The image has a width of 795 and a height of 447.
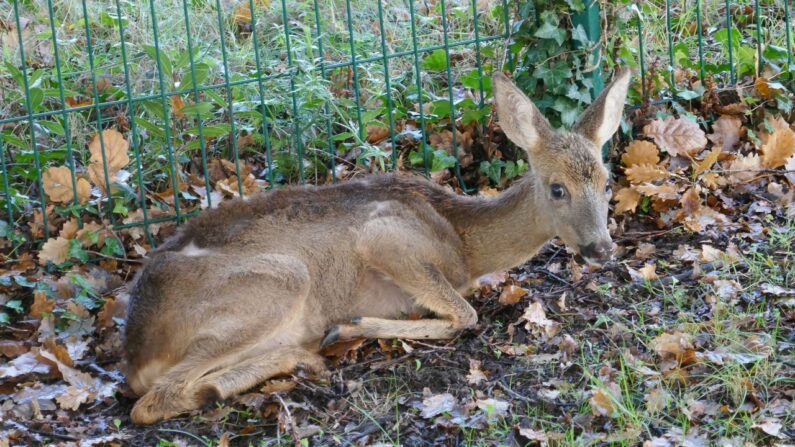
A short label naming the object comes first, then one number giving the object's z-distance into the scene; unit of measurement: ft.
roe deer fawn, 19.86
